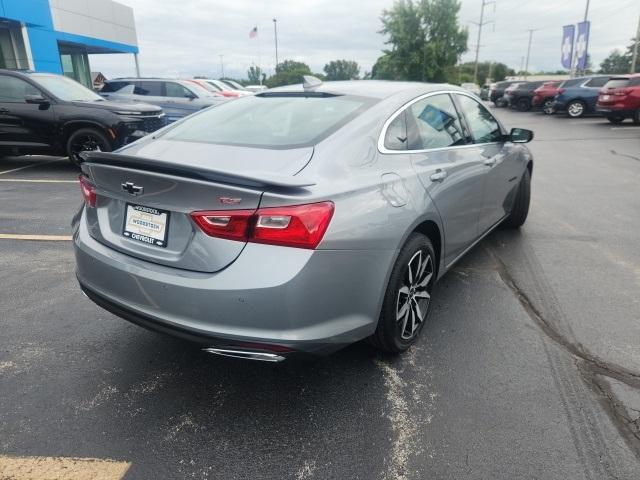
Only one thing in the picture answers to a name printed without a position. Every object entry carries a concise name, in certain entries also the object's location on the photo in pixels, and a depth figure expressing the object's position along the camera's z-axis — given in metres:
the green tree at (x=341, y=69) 114.56
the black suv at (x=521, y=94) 26.00
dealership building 20.64
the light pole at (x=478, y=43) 71.81
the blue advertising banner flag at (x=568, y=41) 39.84
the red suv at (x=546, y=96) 23.31
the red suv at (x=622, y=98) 16.19
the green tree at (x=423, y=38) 52.71
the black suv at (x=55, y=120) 8.45
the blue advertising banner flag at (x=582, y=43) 38.09
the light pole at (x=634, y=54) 35.31
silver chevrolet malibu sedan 2.10
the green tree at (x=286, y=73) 77.81
